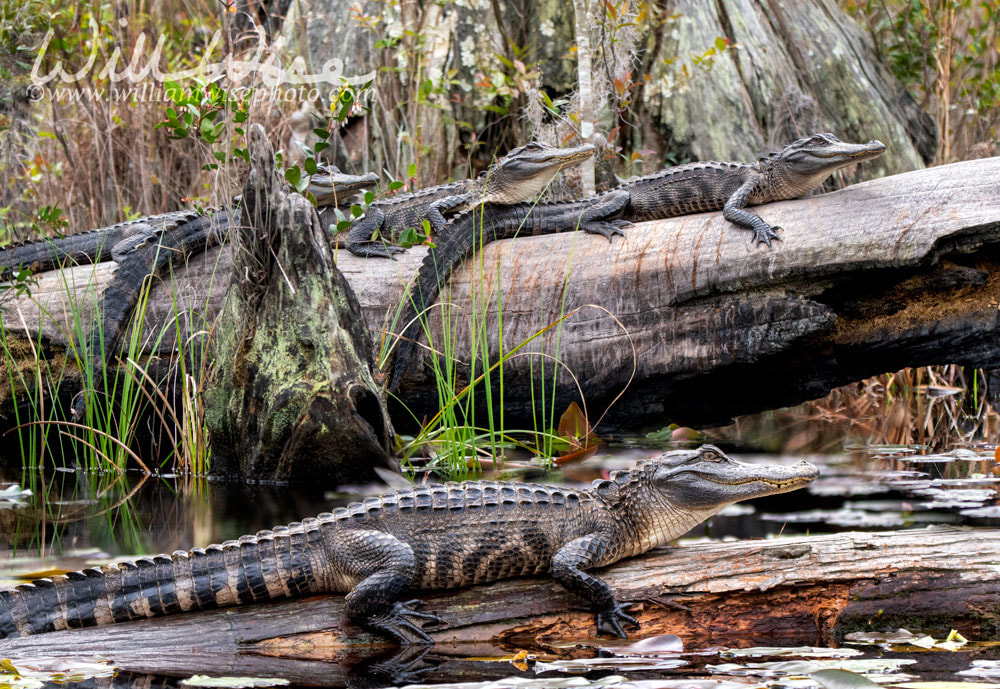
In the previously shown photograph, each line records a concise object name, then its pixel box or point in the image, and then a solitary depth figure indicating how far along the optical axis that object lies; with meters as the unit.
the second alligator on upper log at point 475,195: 12.83
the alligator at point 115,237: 13.03
